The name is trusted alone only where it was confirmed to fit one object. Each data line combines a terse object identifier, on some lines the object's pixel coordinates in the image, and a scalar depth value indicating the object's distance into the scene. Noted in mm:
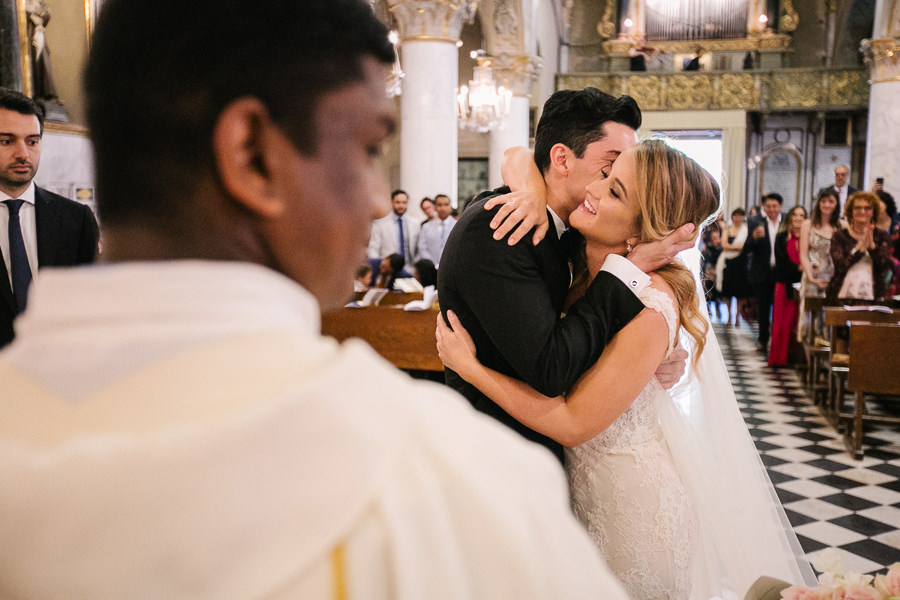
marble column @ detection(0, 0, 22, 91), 4391
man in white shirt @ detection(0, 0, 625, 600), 492
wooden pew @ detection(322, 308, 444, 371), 5387
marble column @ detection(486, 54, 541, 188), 13172
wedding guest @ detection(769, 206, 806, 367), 8969
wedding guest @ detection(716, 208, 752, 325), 12523
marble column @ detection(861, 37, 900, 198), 12562
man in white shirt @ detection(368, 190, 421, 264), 9047
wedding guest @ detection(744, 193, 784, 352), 9820
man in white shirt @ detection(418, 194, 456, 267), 8797
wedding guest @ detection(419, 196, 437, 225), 9016
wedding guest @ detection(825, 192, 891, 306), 6855
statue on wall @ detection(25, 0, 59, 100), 4617
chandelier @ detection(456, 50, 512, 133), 10328
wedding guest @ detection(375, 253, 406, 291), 7051
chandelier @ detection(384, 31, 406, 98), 8973
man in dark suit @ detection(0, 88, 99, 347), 3029
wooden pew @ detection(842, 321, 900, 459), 5430
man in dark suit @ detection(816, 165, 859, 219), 9938
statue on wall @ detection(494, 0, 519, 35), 13617
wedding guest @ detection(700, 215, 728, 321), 13711
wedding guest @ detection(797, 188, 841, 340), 7652
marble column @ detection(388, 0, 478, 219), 8641
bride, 1876
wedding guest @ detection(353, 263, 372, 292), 6746
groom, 1800
